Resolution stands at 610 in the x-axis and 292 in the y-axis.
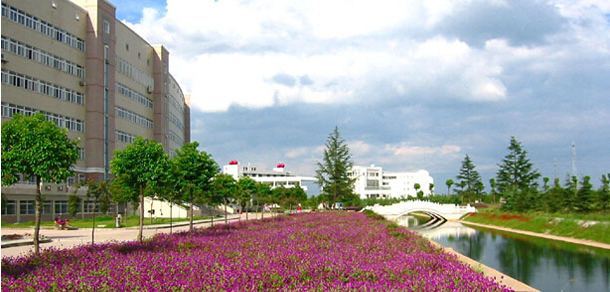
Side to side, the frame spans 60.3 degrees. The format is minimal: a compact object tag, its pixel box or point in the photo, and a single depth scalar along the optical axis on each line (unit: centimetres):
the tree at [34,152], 1370
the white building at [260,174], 13225
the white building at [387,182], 14300
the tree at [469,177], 9588
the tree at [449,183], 13012
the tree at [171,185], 1963
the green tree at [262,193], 5351
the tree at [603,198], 4331
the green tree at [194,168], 2495
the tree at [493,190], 9144
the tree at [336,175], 7819
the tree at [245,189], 4766
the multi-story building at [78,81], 4300
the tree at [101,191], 2017
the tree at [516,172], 8406
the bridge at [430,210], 6594
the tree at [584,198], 4477
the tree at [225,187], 3350
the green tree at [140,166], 1862
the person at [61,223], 3628
